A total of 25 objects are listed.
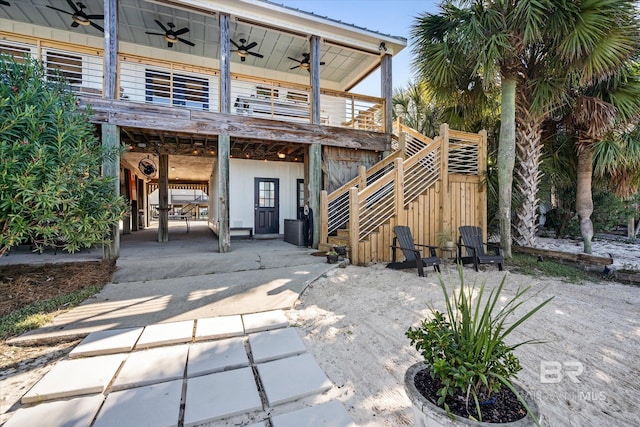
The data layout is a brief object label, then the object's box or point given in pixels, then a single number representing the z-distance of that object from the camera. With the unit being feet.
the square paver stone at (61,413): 5.63
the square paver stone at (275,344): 8.30
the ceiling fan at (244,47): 27.75
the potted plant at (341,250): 20.45
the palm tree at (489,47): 18.60
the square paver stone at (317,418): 5.68
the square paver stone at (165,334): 8.86
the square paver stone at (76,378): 6.40
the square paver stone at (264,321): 10.11
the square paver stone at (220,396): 5.92
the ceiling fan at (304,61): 30.90
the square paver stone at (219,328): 9.41
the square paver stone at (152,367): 6.97
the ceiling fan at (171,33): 25.35
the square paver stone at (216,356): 7.59
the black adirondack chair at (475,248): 18.56
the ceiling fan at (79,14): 22.76
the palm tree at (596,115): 20.48
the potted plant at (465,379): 4.54
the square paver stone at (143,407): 5.69
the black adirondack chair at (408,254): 17.17
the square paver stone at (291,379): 6.57
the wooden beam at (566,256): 19.24
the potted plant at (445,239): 21.53
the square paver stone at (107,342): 8.29
